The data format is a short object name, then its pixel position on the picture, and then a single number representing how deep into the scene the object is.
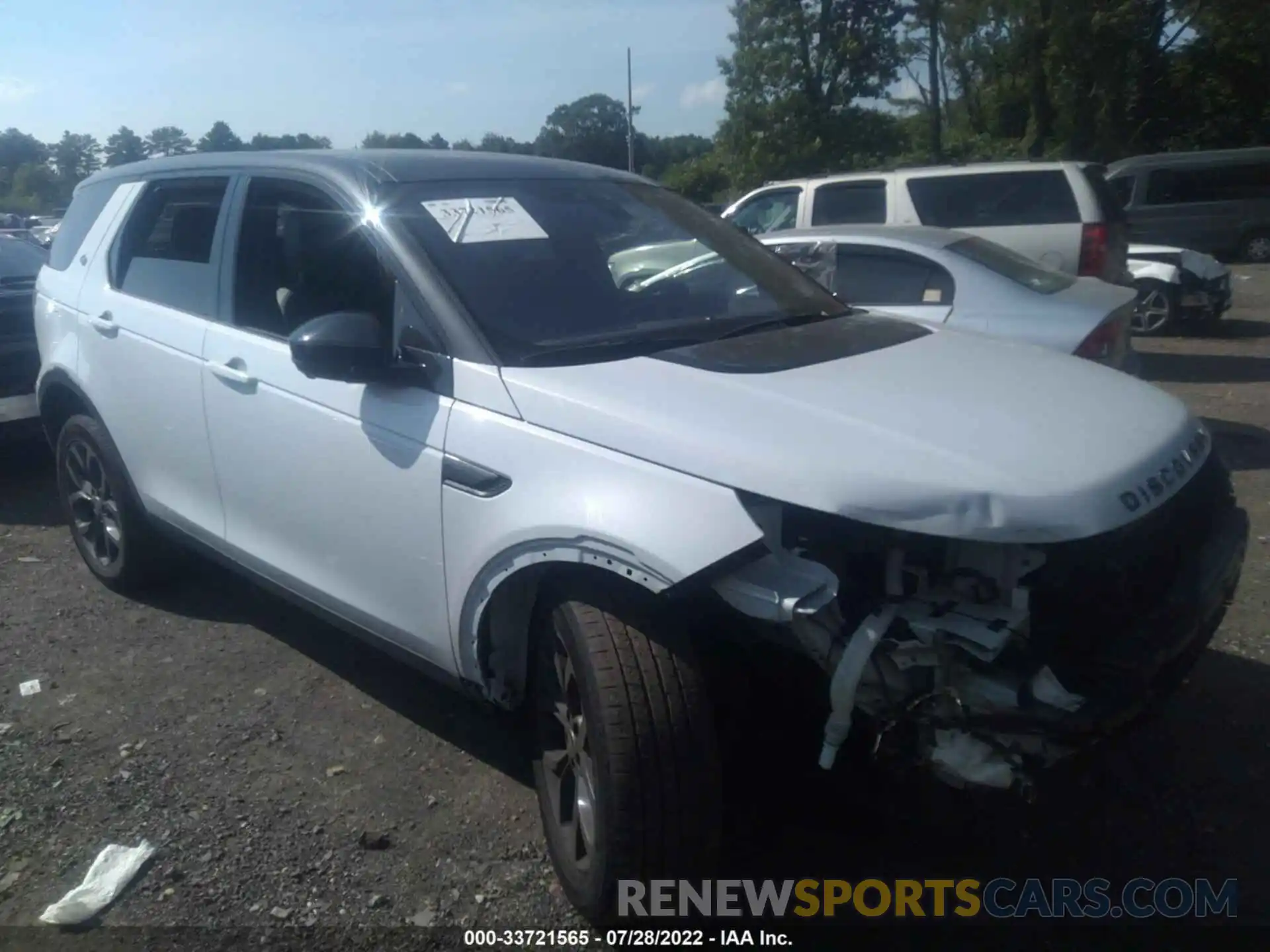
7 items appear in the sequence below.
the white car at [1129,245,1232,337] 11.55
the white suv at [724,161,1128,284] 9.80
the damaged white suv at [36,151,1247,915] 2.37
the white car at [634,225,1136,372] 6.44
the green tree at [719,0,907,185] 28.27
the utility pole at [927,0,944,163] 32.16
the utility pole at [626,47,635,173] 24.25
